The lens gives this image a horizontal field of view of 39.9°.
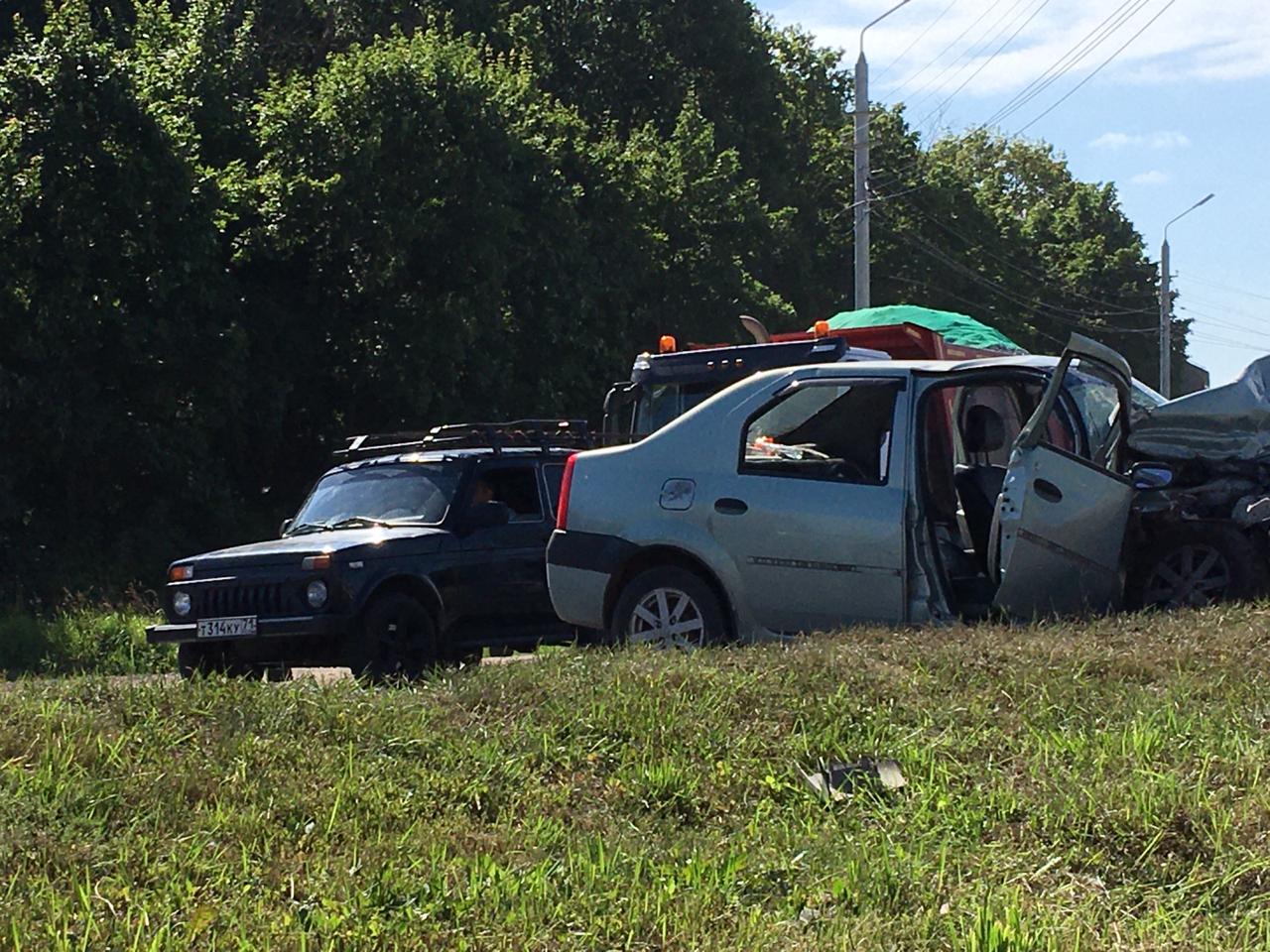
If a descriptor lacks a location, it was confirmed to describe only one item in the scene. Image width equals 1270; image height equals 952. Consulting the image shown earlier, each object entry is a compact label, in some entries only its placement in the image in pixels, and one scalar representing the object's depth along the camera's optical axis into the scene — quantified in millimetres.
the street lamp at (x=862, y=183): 29703
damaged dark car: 9789
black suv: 11266
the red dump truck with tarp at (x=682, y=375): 14164
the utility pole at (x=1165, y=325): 57438
